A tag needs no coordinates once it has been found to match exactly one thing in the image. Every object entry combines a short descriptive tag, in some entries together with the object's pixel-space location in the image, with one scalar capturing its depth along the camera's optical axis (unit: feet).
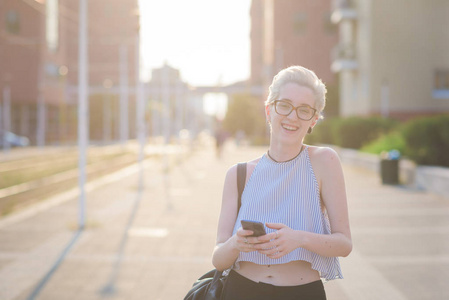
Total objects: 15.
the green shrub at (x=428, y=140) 60.29
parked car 195.11
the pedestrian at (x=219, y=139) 127.44
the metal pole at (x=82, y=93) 38.22
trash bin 64.08
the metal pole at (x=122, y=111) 161.12
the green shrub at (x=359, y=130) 97.74
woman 9.32
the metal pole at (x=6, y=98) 150.61
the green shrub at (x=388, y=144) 75.40
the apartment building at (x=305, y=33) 226.17
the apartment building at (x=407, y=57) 121.90
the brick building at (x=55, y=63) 225.76
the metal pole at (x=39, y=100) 222.42
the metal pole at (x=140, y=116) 61.62
